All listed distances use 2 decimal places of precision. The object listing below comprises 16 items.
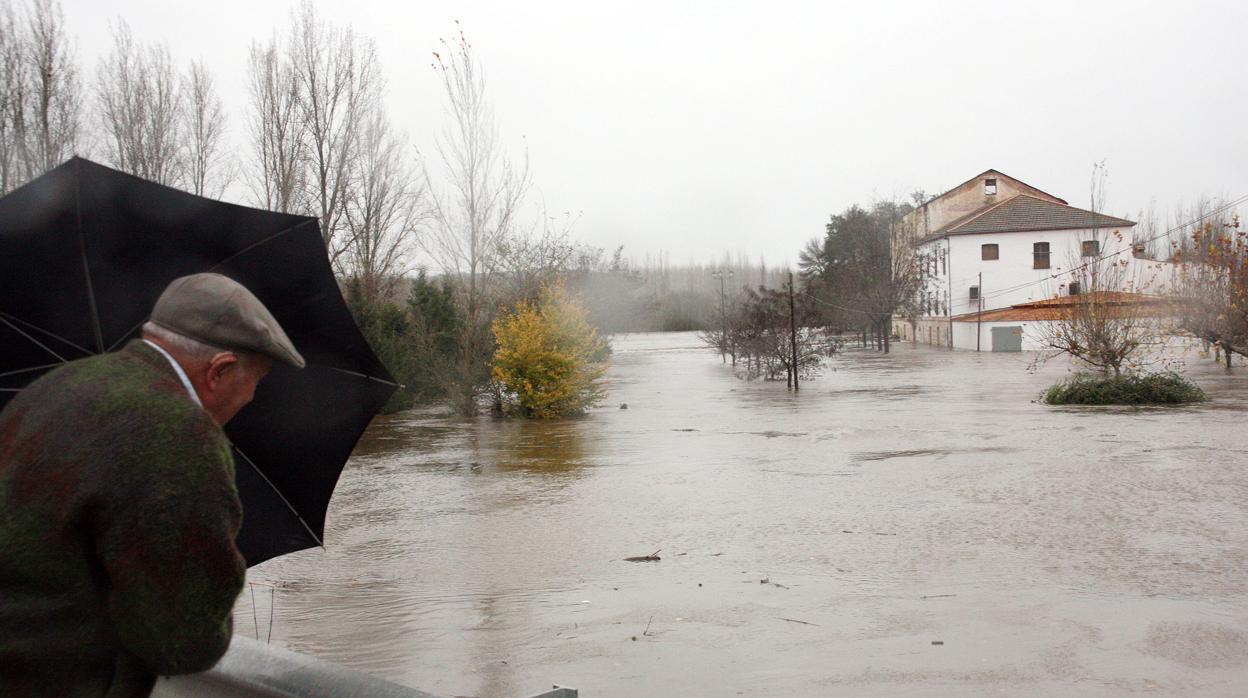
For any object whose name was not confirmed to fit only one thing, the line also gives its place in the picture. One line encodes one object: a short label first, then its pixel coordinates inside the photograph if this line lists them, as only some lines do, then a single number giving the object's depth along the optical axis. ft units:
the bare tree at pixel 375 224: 121.90
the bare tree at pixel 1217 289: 94.27
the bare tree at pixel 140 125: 96.89
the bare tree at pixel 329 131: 114.32
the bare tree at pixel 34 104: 80.18
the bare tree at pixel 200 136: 104.73
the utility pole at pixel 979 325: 182.09
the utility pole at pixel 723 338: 154.53
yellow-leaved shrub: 75.36
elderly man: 6.03
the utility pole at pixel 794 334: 104.99
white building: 199.00
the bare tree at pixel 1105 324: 80.02
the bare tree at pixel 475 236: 101.96
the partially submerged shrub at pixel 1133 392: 76.48
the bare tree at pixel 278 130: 112.68
